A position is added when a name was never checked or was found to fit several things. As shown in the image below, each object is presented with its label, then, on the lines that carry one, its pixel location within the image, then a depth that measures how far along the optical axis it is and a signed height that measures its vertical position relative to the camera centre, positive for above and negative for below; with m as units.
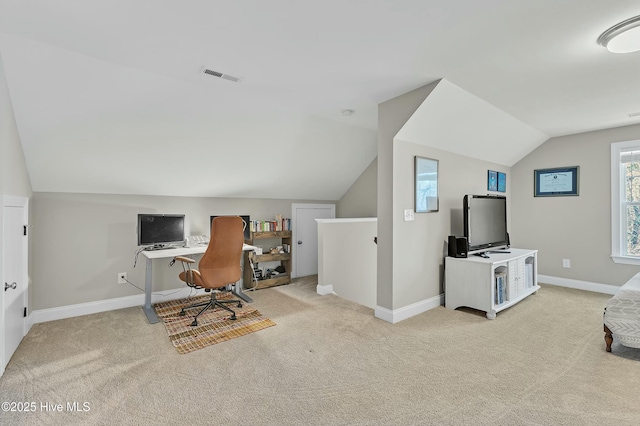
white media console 3.24 -0.81
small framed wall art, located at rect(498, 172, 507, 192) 4.74 +0.48
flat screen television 3.66 -0.14
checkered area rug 2.67 -1.14
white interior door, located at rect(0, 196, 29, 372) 2.23 -0.50
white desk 3.24 -0.54
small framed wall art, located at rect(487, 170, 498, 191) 4.52 +0.48
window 3.99 +0.12
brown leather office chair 3.07 -0.50
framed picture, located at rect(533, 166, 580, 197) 4.45 +0.46
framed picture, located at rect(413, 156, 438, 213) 3.32 +0.31
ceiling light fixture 1.86 +1.14
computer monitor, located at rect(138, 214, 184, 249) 3.57 -0.21
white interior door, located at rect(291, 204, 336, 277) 5.13 -0.46
